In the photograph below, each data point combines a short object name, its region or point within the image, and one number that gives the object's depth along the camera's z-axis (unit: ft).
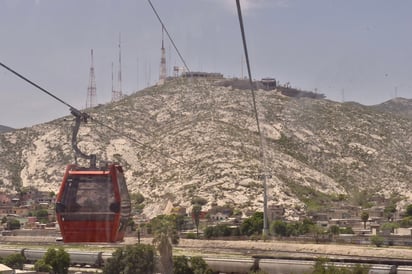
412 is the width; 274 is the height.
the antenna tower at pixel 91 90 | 478.35
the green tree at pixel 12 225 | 350.84
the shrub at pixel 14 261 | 222.69
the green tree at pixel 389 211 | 346.64
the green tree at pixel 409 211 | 337.11
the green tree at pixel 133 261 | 193.16
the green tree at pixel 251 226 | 293.43
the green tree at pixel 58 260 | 208.03
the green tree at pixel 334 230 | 290.35
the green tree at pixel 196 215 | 307.99
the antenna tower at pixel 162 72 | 572.71
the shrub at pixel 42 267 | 204.74
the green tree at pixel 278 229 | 290.76
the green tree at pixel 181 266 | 189.67
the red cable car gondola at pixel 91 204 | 91.50
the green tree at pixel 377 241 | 250.98
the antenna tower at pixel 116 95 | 586.45
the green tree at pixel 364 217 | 323.78
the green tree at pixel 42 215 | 369.67
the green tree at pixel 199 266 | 189.37
